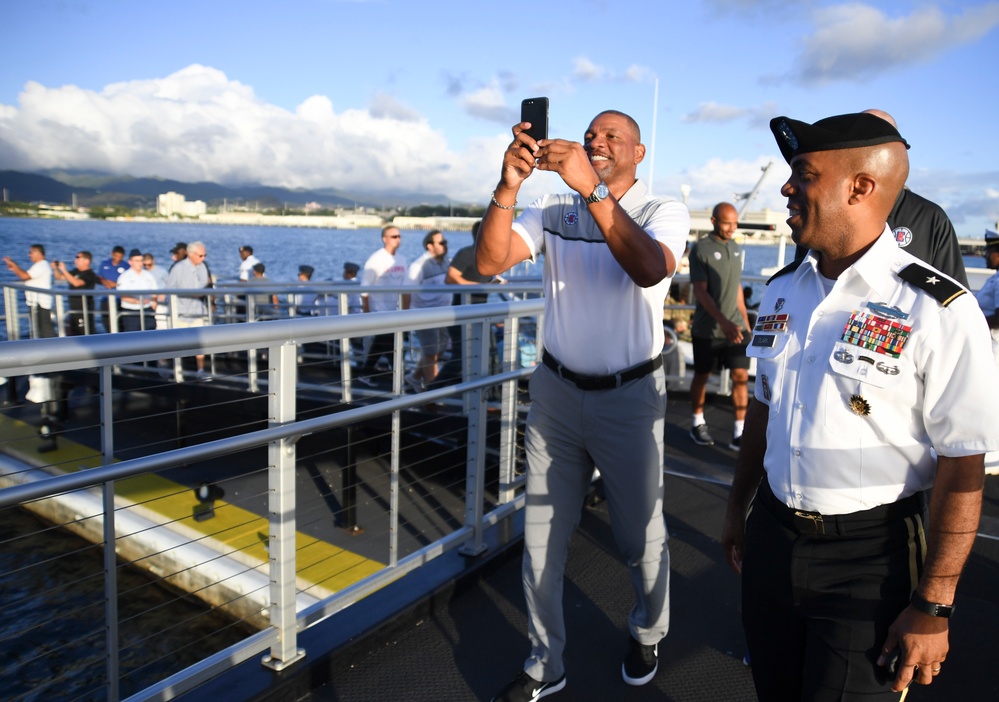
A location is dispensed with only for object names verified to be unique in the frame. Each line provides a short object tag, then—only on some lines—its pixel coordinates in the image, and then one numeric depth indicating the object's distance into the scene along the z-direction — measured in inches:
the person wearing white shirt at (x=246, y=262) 528.4
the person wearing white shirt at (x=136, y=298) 415.5
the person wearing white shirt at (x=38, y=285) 394.3
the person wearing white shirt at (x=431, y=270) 322.7
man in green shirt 219.5
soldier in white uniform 57.0
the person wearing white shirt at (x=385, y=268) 373.7
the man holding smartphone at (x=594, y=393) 98.9
